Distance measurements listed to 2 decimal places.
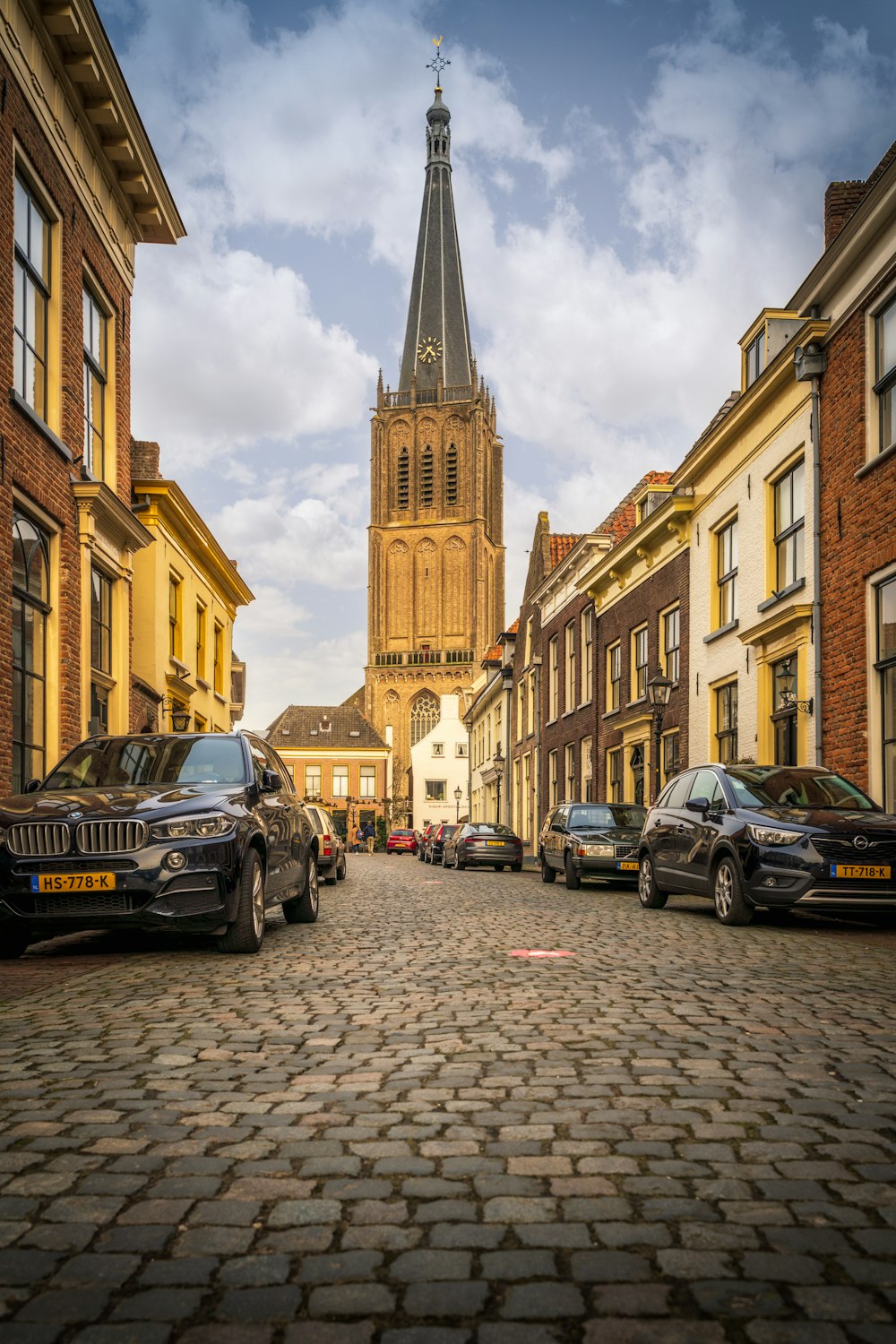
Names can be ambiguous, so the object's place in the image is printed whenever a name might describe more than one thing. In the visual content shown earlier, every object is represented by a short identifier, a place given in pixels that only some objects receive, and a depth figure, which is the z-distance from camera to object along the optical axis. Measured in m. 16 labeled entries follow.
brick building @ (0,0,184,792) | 13.32
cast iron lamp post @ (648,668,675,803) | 20.25
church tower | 103.31
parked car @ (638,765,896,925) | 10.68
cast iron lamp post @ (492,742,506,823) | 46.06
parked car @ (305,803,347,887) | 18.16
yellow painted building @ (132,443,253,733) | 23.52
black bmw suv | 8.24
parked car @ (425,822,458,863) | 36.41
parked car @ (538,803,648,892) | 18.30
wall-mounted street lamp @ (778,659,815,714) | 17.08
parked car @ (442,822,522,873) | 29.12
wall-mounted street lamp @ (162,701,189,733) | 24.98
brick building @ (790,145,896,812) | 14.68
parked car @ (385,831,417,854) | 57.84
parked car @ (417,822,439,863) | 41.89
